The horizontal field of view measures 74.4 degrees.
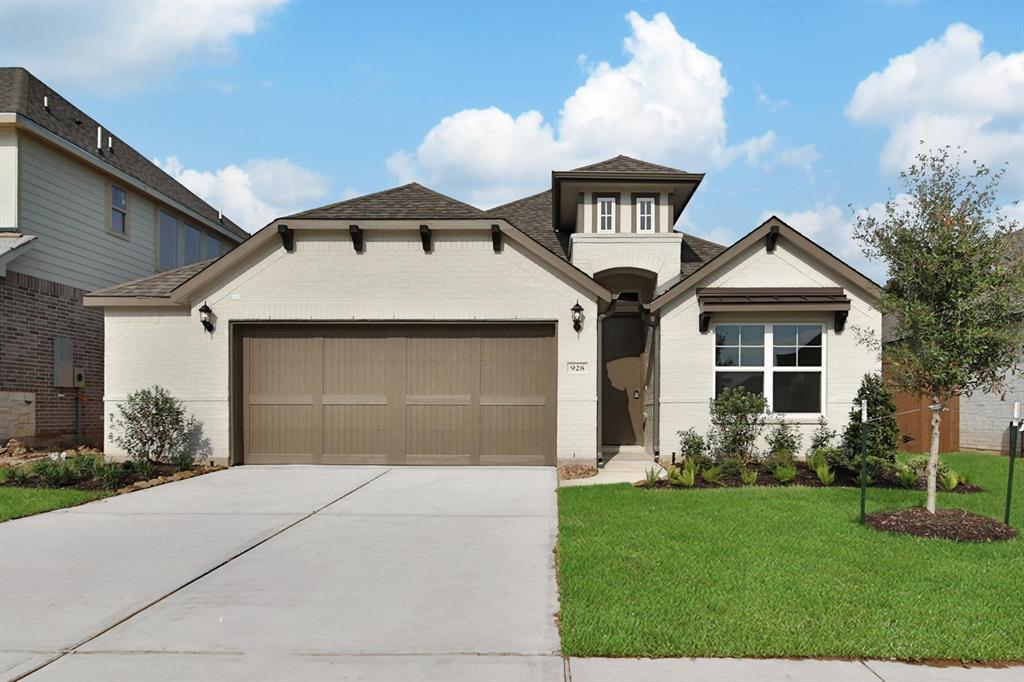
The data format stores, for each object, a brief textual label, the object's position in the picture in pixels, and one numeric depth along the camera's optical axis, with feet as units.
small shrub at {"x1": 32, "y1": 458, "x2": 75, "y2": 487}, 33.96
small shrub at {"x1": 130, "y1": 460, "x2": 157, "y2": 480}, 36.52
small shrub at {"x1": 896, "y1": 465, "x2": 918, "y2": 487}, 33.09
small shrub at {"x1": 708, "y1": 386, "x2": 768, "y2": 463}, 39.86
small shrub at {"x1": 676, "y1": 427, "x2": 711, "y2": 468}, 38.72
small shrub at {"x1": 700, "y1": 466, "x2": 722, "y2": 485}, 34.40
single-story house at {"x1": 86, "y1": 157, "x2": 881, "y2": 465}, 41.47
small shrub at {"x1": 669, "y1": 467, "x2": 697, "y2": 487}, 33.32
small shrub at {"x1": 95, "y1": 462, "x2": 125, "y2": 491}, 33.82
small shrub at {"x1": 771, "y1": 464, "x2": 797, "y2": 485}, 34.53
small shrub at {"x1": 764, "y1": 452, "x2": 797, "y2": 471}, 36.78
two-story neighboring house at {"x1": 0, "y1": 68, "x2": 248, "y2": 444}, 45.80
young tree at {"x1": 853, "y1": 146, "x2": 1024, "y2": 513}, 23.53
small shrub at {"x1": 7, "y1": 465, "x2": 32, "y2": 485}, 34.68
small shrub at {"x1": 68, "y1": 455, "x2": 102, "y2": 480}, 34.93
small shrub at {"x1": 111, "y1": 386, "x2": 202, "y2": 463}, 40.45
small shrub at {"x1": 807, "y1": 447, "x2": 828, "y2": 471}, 36.40
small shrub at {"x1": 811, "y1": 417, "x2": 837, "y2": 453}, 41.04
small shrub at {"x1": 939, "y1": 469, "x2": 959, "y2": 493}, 32.53
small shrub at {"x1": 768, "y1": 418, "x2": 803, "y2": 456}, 40.40
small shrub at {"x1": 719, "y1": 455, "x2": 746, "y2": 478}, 35.63
